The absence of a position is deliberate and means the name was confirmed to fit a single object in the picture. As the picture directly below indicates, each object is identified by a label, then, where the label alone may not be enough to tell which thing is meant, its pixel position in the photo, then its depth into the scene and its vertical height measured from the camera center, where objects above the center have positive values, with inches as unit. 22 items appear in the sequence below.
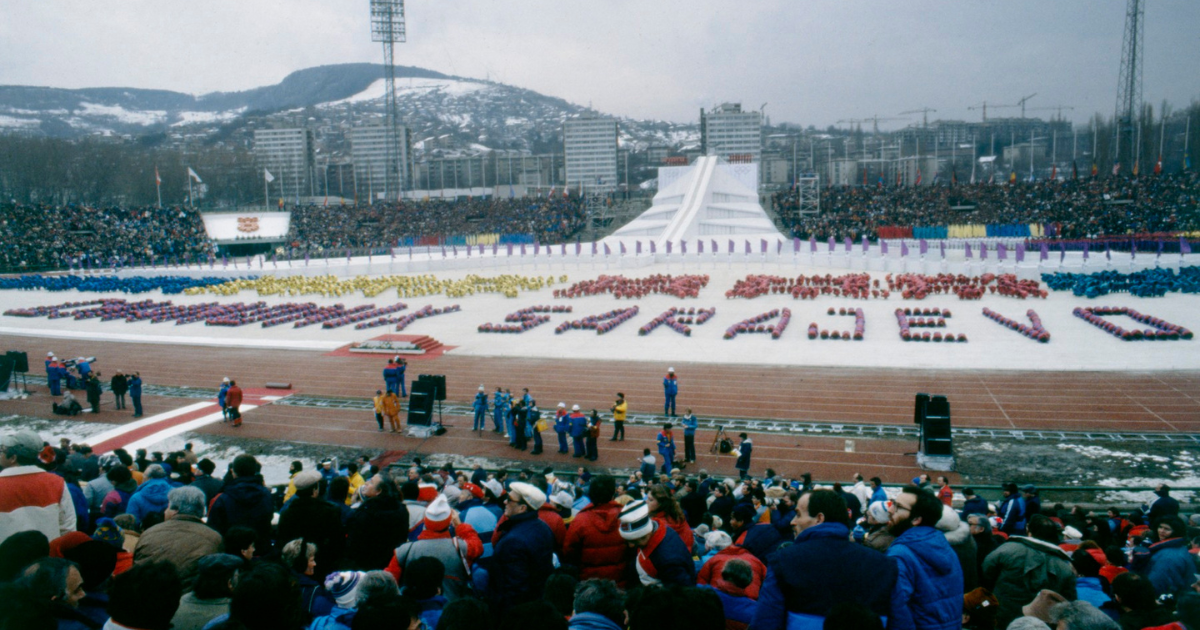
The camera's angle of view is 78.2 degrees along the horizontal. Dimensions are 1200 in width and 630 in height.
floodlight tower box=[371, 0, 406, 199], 2925.7 +921.9
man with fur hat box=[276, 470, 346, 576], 194.4 -72.0
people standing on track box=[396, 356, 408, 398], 685.9 -109.2
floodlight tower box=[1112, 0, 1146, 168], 2045.8 +470.1
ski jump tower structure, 2452.0 +148.4
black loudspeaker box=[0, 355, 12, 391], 764.0 -118.4
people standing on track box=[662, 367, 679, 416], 630.5 -120.3
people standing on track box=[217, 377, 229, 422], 659.4 -129.9
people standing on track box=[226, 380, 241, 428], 647.8 -129.3
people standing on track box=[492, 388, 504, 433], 608.1 -130.6
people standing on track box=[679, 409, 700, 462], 520.1 -130.6
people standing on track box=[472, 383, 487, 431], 616.7 -129.5
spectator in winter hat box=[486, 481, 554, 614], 173.2 -72.2
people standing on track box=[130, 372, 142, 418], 680.4 -126.8
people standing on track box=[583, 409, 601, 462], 529.5 -134.5
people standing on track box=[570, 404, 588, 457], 535.5 -128.8
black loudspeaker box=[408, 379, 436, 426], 606.2 -124.2
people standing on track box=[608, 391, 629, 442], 570.7 -128.0
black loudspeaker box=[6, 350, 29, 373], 761.0 -106.8
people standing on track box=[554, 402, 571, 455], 542.6 -127.5
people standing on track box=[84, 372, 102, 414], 695.1 -126.0
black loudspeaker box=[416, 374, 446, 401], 606.2 -107.1
